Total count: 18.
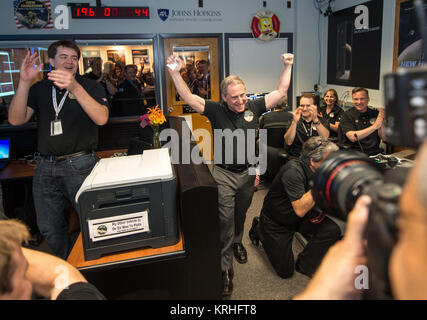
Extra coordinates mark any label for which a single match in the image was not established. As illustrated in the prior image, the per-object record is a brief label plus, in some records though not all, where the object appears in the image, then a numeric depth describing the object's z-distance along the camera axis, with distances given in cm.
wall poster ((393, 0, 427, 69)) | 330
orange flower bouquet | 287
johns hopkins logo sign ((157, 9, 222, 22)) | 473
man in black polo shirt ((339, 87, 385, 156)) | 326
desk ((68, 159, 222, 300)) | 146
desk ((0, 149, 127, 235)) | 294
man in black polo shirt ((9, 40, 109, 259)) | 201
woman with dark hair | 408
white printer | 135
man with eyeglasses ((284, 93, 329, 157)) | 312
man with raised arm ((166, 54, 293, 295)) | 225
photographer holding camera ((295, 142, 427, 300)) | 39
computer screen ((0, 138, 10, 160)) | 322
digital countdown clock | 442
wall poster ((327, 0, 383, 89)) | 394
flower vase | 295
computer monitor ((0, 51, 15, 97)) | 438
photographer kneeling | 213
